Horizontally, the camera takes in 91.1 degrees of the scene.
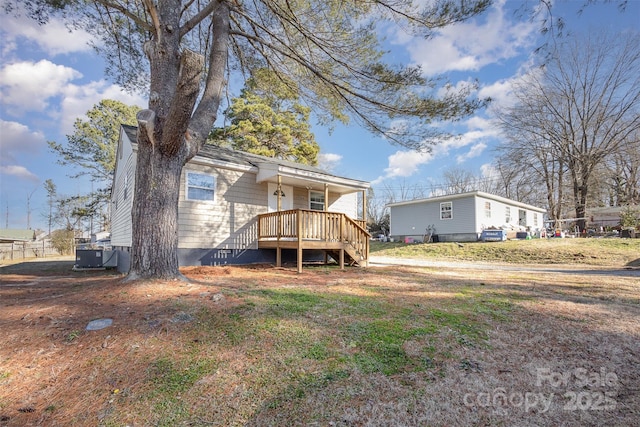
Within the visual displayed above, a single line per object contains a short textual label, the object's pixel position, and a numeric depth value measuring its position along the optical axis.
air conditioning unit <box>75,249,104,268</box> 10.26
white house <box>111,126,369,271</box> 8.74
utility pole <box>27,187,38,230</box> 33.08
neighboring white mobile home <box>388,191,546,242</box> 19.31
